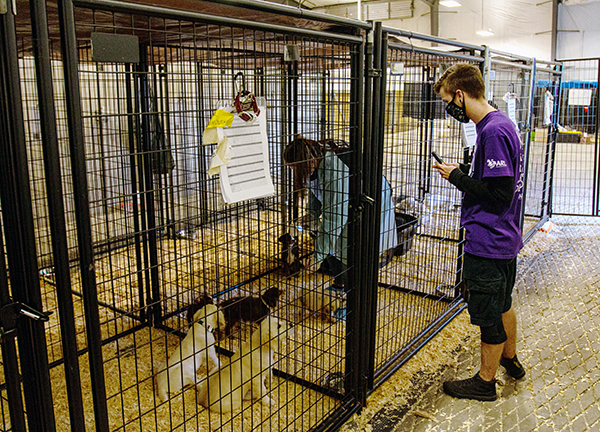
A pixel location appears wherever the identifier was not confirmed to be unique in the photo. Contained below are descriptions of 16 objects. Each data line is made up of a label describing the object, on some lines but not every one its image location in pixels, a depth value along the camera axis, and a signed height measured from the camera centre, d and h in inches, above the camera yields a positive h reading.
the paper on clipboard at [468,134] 136.6 -5.6
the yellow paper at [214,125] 71.0 -0.9
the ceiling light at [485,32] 574.9 +86.8
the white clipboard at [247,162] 72.7 -6.3
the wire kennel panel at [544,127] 235.0 -9.2
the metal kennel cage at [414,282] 108.0 -56.5
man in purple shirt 102.3 -19.7
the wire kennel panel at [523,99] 172.9 +4.5
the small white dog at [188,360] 105.5 -49.6
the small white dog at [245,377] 104.8 -51.9
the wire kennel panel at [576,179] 293.6 -49.6
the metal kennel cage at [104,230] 53.7 -15.9
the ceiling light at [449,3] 523.8 +109.4
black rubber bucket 146.1 -33.4
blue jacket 103.7 -18.2
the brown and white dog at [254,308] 133.6 -48.5
